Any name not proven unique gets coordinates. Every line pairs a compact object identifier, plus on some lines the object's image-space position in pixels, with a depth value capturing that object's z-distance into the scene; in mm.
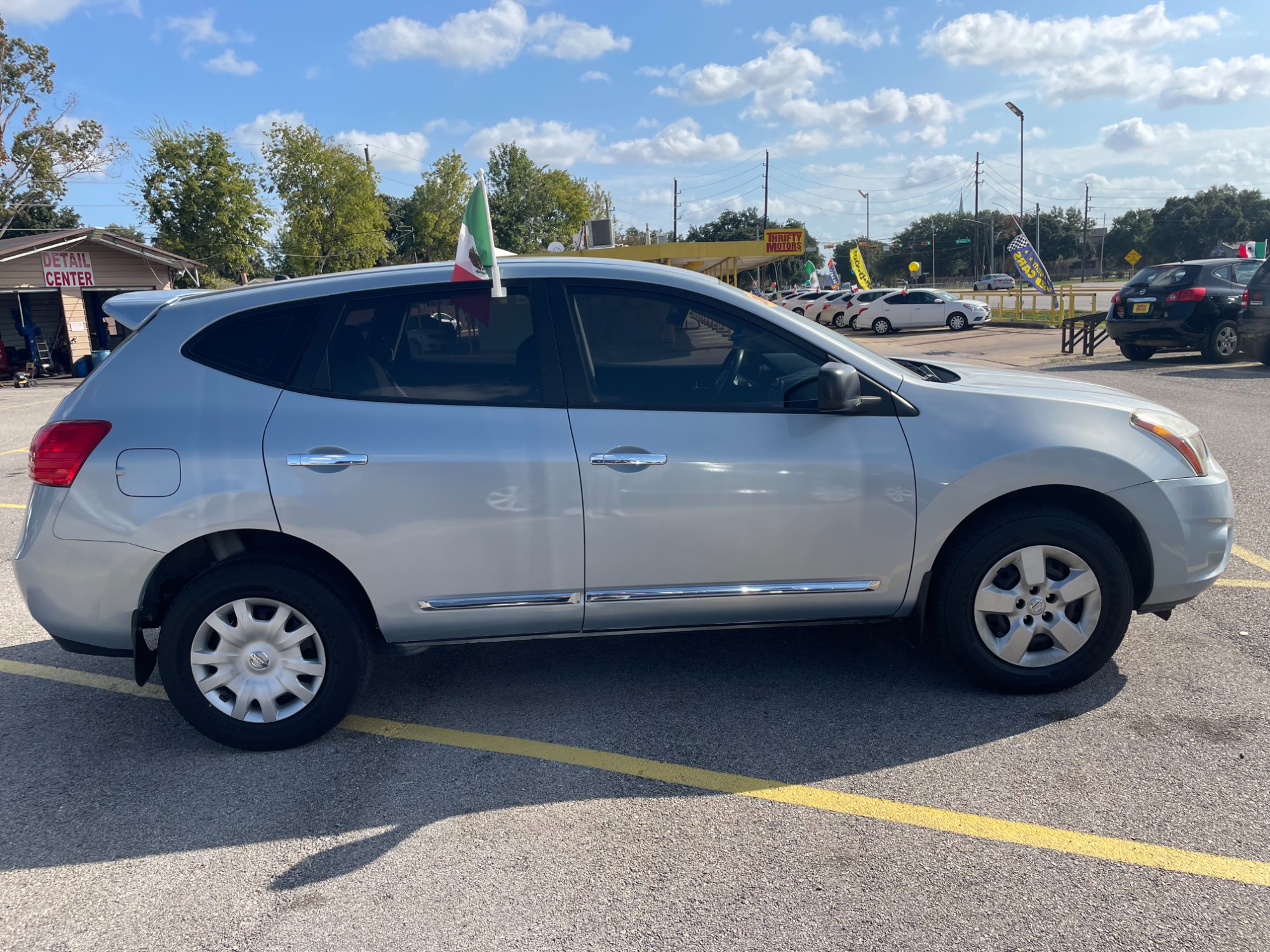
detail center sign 25625
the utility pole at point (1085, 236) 91244
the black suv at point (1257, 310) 13969
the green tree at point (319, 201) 45719
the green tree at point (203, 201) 33094
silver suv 3445
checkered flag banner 27375
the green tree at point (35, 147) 36562
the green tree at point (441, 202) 67312
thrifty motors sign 27547
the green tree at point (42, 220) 49938
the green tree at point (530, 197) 79875
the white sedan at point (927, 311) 31547
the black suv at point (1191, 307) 15062
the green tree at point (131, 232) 71375
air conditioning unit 38000
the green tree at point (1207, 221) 79438
